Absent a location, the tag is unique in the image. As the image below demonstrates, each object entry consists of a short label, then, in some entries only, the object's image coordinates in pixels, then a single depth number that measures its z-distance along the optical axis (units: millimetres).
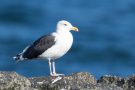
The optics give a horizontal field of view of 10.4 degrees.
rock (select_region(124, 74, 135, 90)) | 12466
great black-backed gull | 15984
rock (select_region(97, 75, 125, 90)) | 12001
